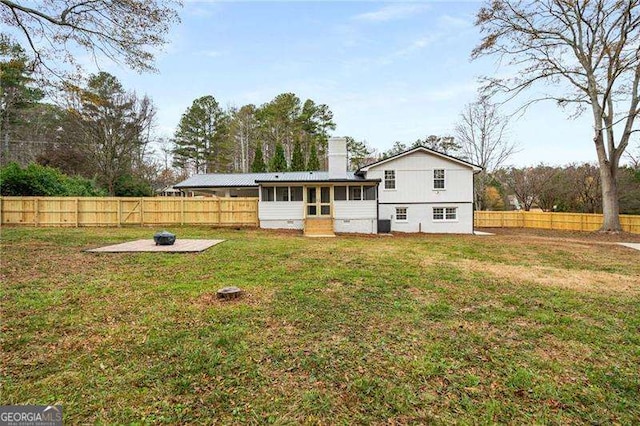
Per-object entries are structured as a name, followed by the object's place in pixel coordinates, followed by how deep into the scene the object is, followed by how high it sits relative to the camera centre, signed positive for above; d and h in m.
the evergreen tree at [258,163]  28.10 +4.64
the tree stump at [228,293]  5.07 -1.32
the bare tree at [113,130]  24.73 +6.96
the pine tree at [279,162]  28.03 +4.75
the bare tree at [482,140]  30.09 +7.31
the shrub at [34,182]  17.27 +1.94
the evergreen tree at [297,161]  28.39 +4.91
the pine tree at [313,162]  28.48 +4.76
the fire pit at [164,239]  9.76 -0.79
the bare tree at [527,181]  31.97 +3.48
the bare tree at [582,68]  16.70 +8.47
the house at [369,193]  17.53 +1.23
